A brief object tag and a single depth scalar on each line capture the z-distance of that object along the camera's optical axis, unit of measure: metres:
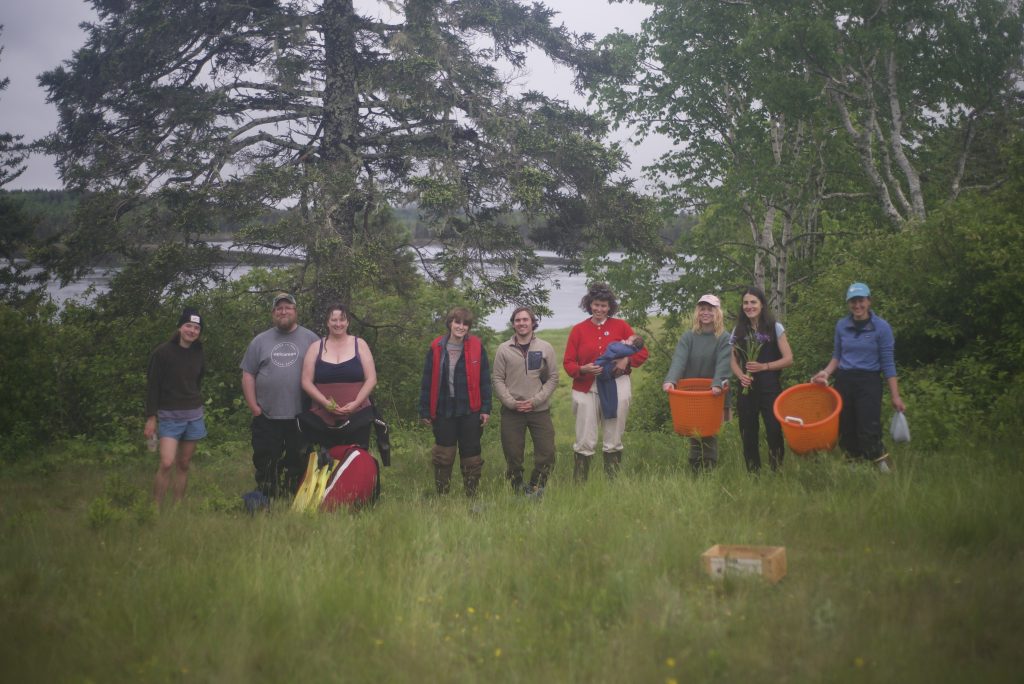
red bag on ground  6.82
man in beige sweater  7.87
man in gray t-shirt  7.38
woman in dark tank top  7.23
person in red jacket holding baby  7.82
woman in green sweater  7.79
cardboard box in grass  4.62
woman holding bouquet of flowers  7.45
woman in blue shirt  7.04
